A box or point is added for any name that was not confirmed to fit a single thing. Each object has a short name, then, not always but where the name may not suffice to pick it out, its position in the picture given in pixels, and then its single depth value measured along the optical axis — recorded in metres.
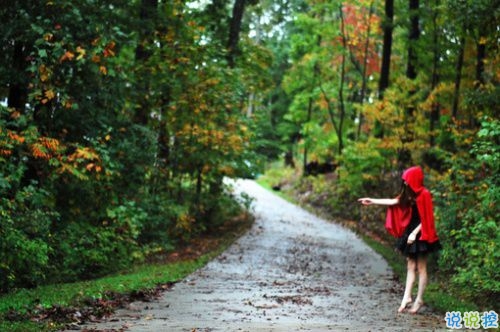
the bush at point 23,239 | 9.14
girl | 8.31
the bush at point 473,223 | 9.30
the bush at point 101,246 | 11.67
